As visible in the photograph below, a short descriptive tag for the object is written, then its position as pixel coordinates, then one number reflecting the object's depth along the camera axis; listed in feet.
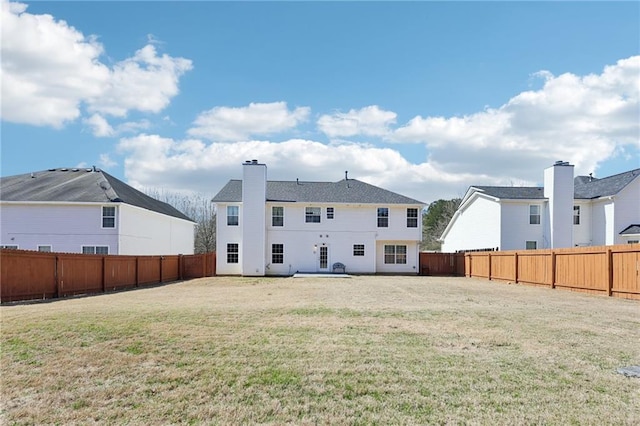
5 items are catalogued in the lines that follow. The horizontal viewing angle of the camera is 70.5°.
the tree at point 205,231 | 183.32
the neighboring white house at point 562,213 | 97.66
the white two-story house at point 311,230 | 98.94
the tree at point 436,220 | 208.54
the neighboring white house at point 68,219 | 88.58
